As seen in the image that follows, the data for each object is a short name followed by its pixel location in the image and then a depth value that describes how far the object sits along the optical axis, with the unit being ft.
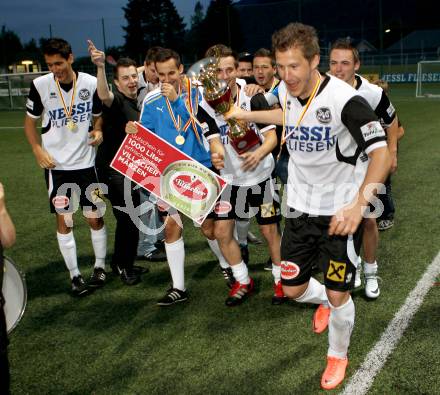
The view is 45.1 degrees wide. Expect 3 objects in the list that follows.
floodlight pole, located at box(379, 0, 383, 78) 96.78
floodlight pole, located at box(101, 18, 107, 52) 122.15
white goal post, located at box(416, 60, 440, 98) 95.25
